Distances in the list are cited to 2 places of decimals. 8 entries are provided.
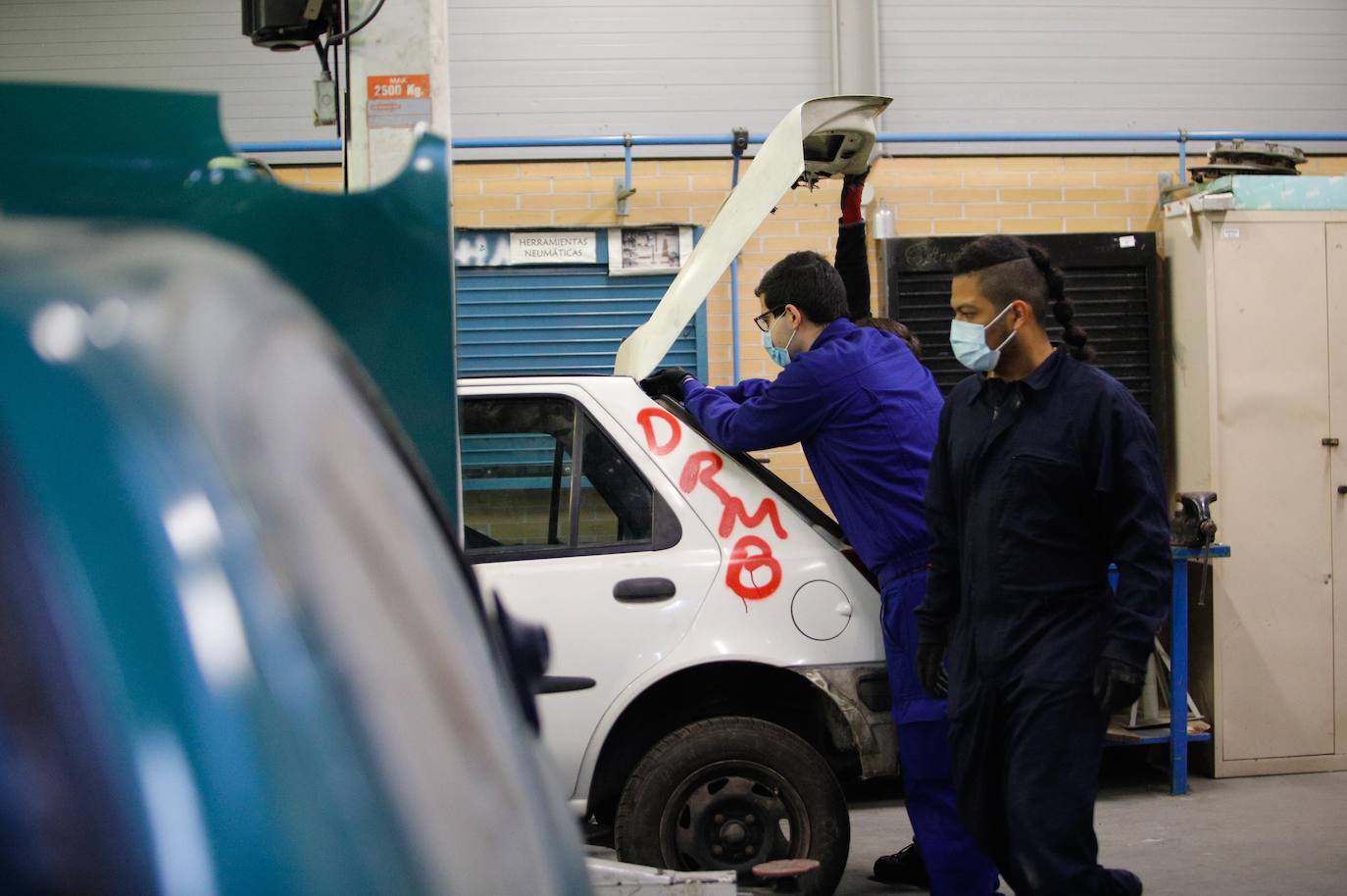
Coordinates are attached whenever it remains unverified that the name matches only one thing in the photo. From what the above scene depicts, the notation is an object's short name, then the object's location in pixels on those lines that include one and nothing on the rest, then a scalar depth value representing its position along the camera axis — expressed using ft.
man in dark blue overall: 10.87
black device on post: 9.41
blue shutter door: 26.25
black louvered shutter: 25.34
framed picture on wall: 26.35
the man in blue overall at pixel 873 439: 13.46
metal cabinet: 21.97
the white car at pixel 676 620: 14.05
